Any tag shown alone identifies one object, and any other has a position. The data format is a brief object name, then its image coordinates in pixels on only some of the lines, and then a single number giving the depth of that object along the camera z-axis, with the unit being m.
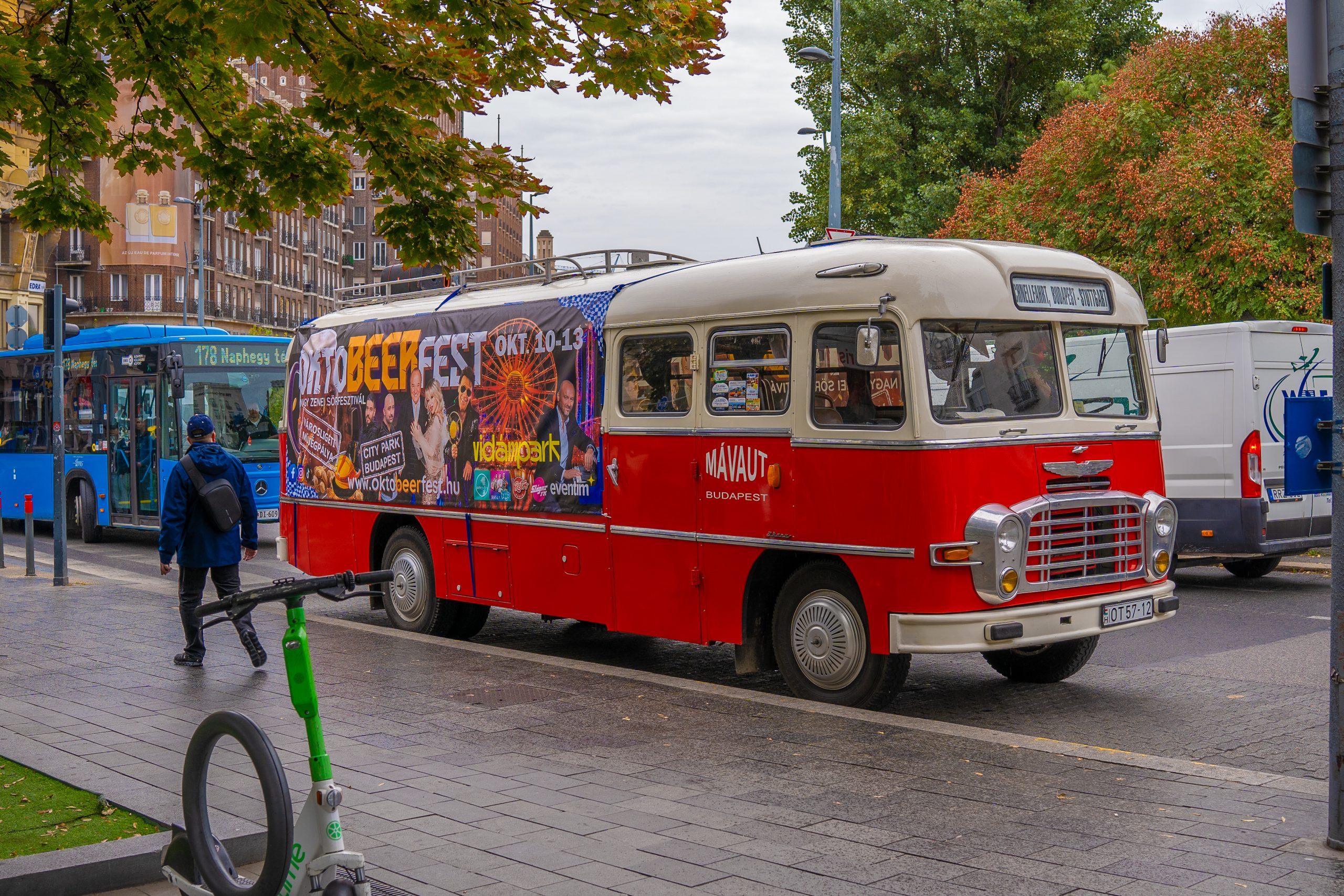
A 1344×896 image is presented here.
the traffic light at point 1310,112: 5.59
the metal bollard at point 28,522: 16.44
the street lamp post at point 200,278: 57.75
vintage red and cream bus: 8.15
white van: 14.28
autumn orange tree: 22.03
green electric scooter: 4.20
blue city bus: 21.38
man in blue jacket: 10.11
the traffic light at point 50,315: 15.67
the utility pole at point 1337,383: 5.48
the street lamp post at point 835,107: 27.30
